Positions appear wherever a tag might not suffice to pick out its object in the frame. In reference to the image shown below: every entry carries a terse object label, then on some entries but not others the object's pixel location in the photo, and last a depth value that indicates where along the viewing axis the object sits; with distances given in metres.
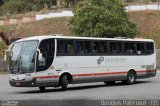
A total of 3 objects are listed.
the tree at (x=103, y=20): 64.00
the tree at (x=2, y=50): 58.86
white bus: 25.20
